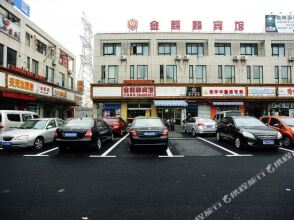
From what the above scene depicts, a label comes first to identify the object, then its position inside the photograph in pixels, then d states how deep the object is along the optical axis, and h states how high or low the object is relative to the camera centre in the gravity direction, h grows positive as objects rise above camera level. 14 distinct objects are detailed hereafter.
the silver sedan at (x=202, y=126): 15.27 -0.80
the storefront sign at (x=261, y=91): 26.00 +2.89
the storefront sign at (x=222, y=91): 25.94 +2.86
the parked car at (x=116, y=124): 15.80 -0.71
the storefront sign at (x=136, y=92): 25.66 +2.68
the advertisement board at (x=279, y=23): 29.27 +12.48
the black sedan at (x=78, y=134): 8.76 -0.84
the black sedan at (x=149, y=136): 8.70 -0.87
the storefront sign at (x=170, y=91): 25.70 +2.81
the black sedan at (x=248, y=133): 9.01 -0.80
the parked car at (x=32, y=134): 9.16 -0.90
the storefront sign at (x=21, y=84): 18.09 +2.72
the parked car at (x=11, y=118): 11.09 -0.22
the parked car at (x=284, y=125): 10.45 -0.54
